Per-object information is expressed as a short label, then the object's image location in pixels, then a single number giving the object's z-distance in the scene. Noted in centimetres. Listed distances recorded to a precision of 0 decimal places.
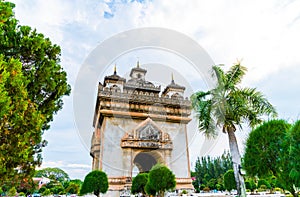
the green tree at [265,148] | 815
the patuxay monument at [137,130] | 2450
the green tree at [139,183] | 1931
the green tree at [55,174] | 6719
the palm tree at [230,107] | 1122
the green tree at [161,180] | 1516
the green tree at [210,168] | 5353
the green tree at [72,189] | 4267
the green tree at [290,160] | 704
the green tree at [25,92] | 595
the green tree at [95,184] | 1820
